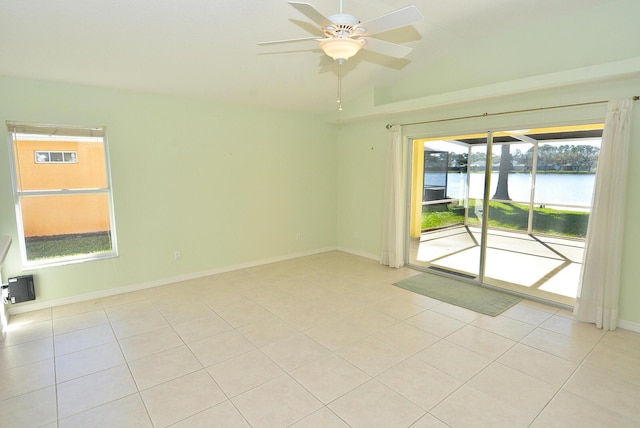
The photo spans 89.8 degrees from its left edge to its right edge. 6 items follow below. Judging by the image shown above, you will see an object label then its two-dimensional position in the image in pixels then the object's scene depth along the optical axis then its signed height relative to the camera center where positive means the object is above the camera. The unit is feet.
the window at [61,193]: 11.78 -0.47
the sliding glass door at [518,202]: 12.67 -1.23
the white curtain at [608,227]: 10.05 -1.73
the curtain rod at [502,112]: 10.68 +2.50
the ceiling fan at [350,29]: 6.05 +3.02
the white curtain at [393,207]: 16.61 -1.62
